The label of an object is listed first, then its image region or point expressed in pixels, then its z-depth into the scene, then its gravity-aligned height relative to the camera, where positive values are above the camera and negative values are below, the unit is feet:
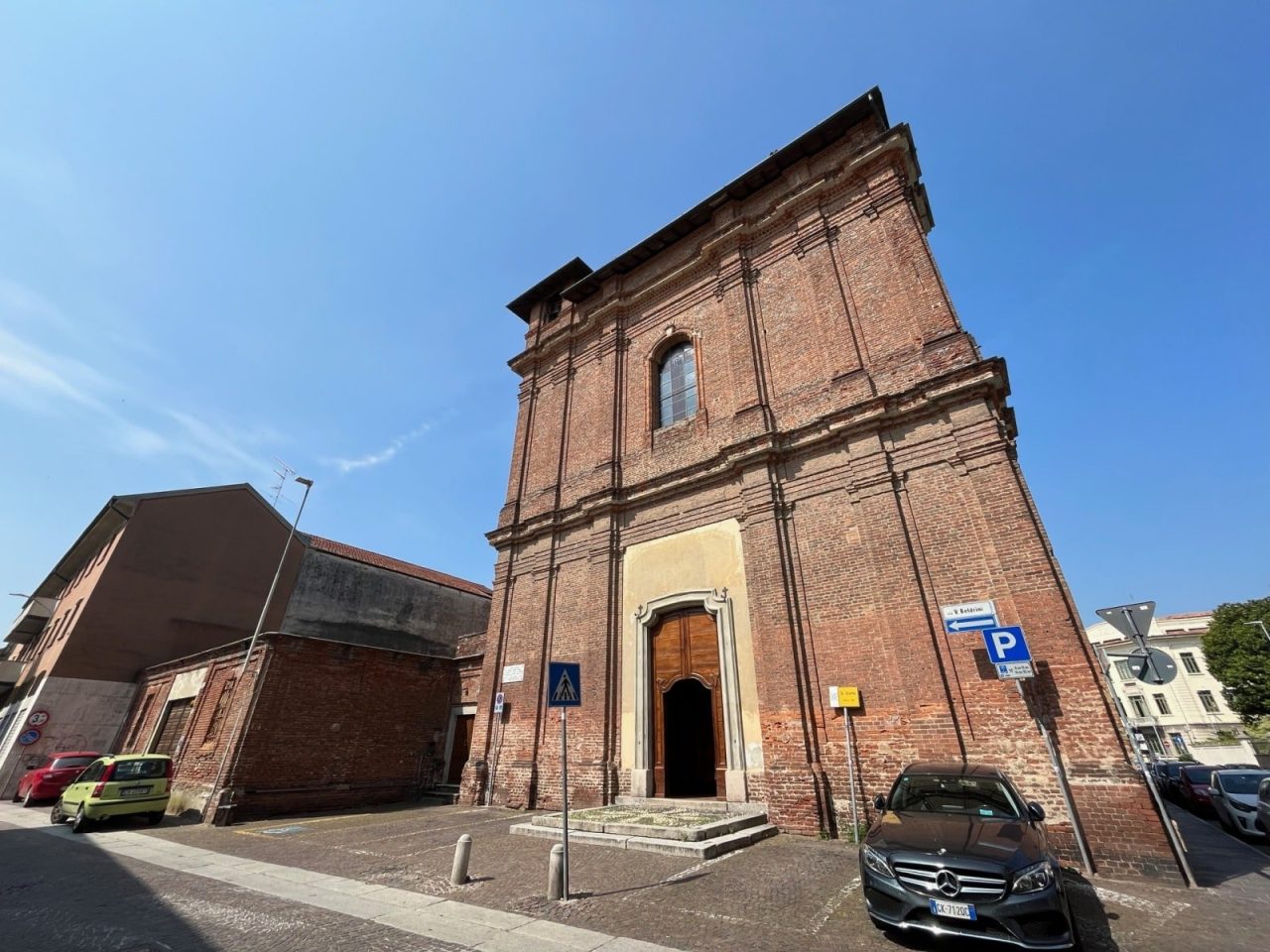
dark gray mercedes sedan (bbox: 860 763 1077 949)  14.03 -2.61
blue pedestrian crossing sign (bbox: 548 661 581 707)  21.98 +3.01
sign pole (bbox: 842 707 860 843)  26.71 -0.25
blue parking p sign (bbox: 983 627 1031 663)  23.52 +4.75
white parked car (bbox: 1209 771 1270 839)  35.24 -1.78
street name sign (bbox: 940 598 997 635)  26.55 +6.67
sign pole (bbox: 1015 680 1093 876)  22.07 -0.89
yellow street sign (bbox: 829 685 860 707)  30.07 +3.50
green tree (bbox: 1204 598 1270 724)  106.32 +20.04
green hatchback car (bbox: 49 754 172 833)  39.32 -1.79
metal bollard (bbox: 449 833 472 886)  21.20 -3.37
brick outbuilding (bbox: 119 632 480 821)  43.57 +3.15
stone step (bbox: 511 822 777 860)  24.07 -3.16
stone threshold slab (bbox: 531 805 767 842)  25.67 -2.53
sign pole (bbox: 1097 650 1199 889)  20.66 -1.95
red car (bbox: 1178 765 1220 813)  47.52 -1.42
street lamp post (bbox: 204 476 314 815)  40.99 +2.30
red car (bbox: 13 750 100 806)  56.44 -1.35
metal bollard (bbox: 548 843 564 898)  18.81 -3.34
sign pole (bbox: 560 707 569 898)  18.88 -1.71
